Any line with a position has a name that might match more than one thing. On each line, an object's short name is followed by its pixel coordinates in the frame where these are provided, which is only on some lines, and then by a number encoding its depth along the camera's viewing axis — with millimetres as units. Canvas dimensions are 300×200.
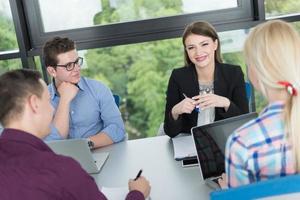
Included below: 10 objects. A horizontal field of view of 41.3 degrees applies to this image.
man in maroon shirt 1078
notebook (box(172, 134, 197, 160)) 1774
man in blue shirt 2261
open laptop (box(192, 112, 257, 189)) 1562
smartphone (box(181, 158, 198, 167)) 1719
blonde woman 1113
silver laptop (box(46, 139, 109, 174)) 1720
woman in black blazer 2230
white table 1495
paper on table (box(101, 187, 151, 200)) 1483
